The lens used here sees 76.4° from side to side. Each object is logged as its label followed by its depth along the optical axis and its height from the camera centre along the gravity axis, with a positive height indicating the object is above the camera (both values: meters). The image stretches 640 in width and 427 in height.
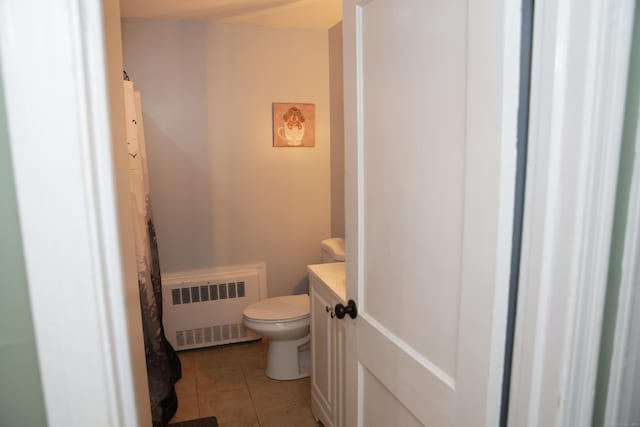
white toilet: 2.44 -1.00
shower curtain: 2.05 -0.61
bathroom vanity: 1.79 -0.88
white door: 0.78 -0.11
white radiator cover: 2.93 -1.05
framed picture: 3.04 +0.25
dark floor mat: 2.14 -1.39
